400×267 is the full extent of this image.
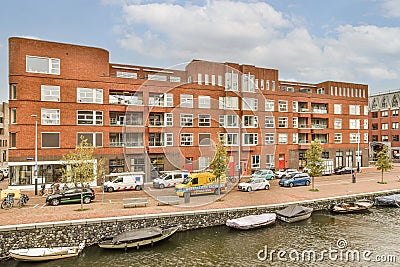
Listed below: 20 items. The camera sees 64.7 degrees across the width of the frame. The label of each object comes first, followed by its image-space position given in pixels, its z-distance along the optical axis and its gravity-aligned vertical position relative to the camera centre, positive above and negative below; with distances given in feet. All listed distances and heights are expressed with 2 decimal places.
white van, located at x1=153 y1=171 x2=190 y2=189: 122.83 -15.55
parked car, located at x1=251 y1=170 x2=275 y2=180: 145.64 -15.59
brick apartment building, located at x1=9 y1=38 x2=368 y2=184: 122.62 +12.47
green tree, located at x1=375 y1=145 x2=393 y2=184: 140.97 -9.50
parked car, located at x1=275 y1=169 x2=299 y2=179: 151.84 -15.80
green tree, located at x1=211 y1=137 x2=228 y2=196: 96.27 -6.94
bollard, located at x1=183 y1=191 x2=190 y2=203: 91.04 -16.25
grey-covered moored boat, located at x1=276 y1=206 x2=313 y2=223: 87.30 -20.57
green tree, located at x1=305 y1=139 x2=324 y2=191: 119.14 -7.39
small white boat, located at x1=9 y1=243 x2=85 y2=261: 61.67 -22.51
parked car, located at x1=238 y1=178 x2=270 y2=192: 115.85 -16.49
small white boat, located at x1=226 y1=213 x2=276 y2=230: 80.51 -21.06
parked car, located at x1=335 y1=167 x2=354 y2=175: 174.70 -16.35
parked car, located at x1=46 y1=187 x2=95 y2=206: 89.56 -16.47
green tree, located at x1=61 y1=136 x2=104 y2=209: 85.25 -8.00
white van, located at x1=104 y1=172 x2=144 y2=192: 116.47 -15.87
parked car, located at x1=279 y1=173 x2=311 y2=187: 127.56 -16.31
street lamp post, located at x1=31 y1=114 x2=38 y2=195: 111.90 -12.13
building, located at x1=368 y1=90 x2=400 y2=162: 292.61 +18.03
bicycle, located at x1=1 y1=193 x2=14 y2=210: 83.76 -16.87
